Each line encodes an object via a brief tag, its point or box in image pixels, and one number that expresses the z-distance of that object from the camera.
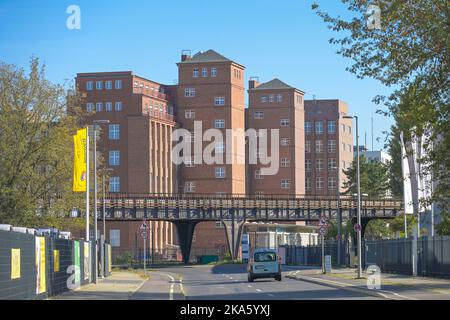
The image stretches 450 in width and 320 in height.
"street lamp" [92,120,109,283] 49.48
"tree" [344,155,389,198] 145.88
